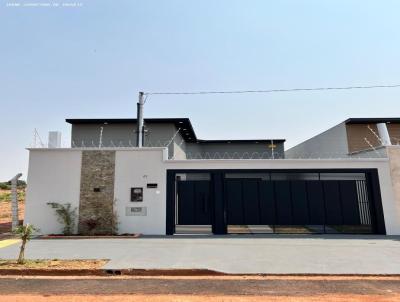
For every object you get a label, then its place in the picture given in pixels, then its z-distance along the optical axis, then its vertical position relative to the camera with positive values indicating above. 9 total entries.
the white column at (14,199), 15.16 +0.31
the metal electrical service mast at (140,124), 17.83 +4.84
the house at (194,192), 14.04 +0.40
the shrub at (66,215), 13.91 -0.53
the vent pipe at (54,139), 15.12 +3.36
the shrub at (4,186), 54.31 +3.62
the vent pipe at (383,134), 15.64 +3.47
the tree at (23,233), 8.17 -0.79
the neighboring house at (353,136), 19.98 +4.38
